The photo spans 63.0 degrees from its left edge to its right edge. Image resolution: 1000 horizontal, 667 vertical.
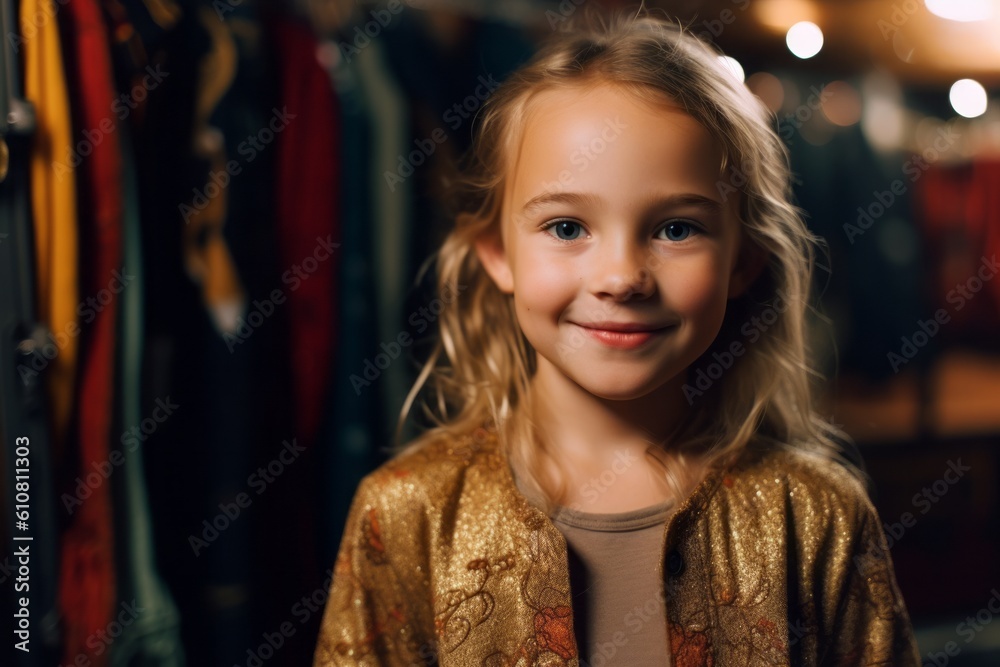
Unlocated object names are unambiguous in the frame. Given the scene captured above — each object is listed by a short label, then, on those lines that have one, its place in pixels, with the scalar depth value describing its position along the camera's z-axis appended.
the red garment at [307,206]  1.11
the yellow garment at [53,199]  0.90
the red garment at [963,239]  1.37
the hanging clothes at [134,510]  0.98
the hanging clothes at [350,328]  1.14
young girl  0.82
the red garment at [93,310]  0.94
